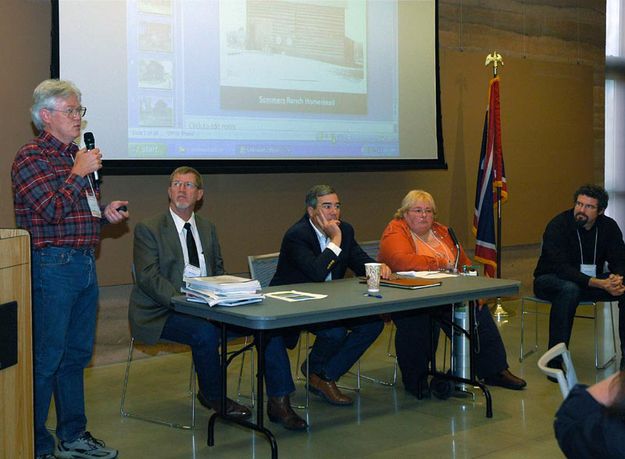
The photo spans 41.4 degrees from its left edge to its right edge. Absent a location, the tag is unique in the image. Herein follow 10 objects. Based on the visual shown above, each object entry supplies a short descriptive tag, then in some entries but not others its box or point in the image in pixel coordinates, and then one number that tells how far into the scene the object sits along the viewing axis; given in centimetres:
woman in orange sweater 460
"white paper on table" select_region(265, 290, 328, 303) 366
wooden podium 250
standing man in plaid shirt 325
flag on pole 660
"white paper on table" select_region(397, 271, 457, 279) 443
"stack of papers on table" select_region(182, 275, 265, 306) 348
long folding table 332
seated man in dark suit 440
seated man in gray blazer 393
